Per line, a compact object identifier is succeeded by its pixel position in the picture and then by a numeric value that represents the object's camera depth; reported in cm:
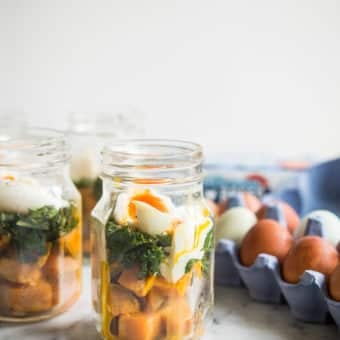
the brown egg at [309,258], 67
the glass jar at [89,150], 80
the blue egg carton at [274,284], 65
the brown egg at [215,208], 82
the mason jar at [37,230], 65
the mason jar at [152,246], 60
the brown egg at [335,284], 64
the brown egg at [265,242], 70
